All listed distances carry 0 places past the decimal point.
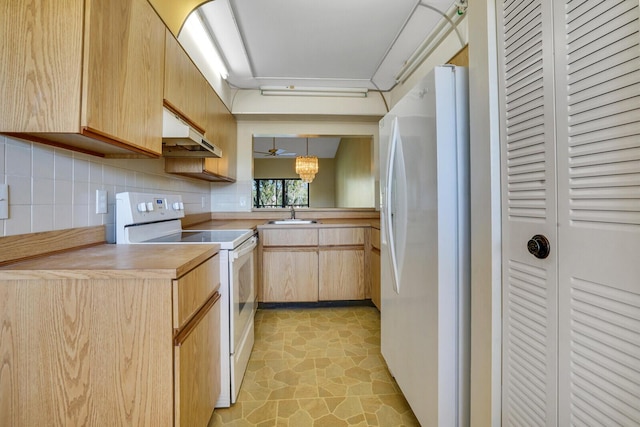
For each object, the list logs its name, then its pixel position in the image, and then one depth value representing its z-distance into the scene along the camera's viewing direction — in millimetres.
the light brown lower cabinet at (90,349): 823
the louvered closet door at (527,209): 713
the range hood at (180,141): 1418
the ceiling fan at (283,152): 6422
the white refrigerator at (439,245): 1052
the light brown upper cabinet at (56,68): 854
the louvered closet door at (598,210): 551
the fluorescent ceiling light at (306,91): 2842
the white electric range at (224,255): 1403
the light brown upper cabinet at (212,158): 2070
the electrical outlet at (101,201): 1340
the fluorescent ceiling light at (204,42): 1827
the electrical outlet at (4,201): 907
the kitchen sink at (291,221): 3057
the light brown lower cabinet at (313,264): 2709
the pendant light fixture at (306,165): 5273
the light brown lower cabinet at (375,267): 2549
